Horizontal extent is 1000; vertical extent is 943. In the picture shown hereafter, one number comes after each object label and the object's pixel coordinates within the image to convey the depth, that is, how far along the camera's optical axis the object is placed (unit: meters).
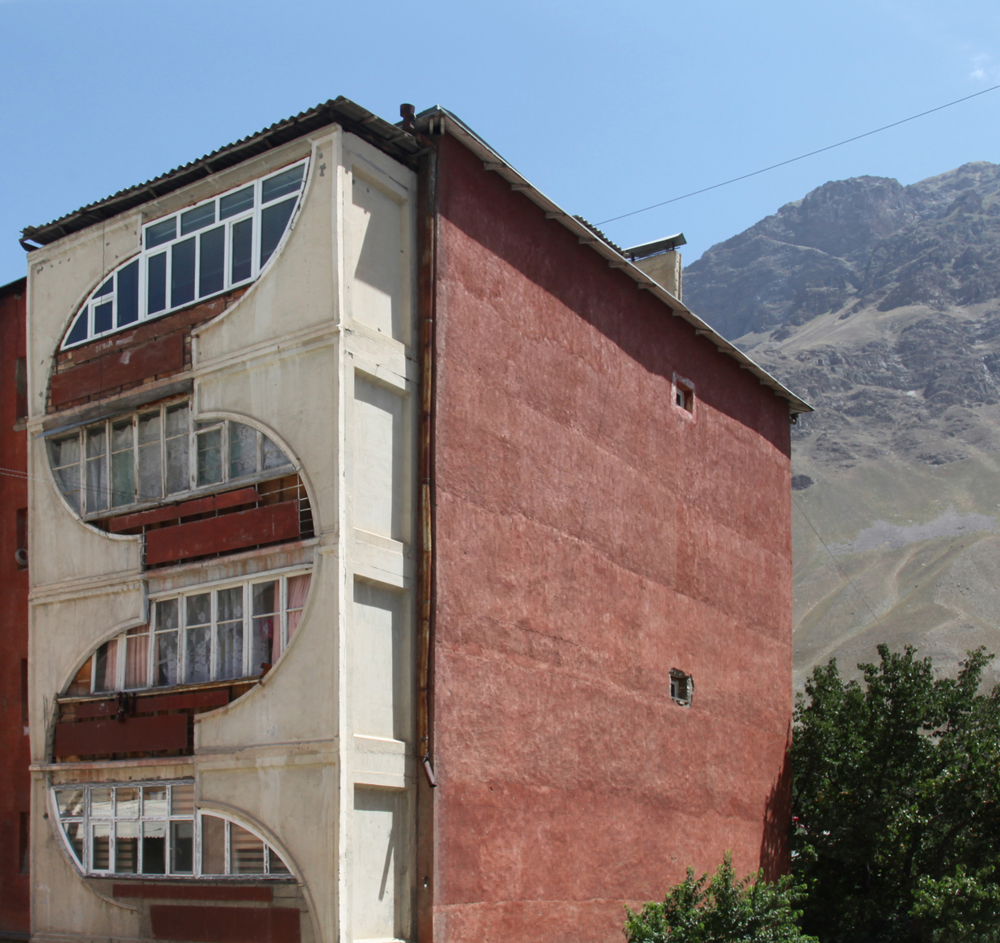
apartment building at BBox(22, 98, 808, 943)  16.64
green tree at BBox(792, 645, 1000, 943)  24.78
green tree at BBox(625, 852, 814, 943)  17.66
